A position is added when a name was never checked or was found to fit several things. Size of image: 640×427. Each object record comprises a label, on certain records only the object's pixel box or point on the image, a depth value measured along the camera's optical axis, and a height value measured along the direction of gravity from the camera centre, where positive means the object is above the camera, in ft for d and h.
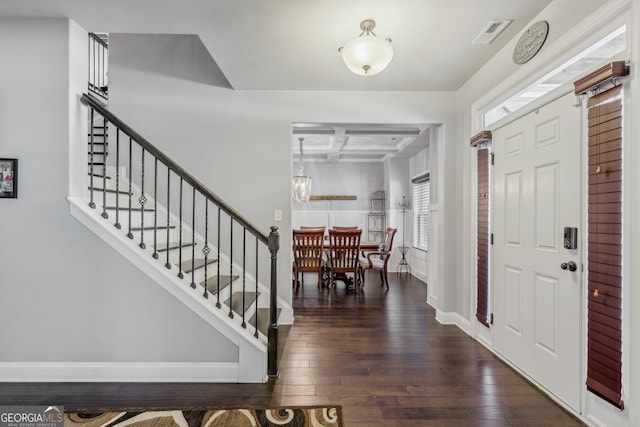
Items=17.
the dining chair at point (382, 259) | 16.62 -2.69
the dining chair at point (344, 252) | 15.44 -1.95
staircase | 7.36 -1.05
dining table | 16.90 -3.47
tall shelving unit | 23.48 -0.22
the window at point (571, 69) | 5.68 +3.16
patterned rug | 5.81 -3.98
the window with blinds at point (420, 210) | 19.70 +0.29
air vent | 7.48 +4.67
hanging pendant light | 19.08 +1.69
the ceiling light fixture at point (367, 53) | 6.84 +3.66
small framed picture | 7.42 +0.82
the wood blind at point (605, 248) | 5.25 -0.59
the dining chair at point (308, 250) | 15.10 -1.83
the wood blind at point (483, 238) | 9.57 -0.75
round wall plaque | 7.07 +4.21
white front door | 6.30 -0.80
